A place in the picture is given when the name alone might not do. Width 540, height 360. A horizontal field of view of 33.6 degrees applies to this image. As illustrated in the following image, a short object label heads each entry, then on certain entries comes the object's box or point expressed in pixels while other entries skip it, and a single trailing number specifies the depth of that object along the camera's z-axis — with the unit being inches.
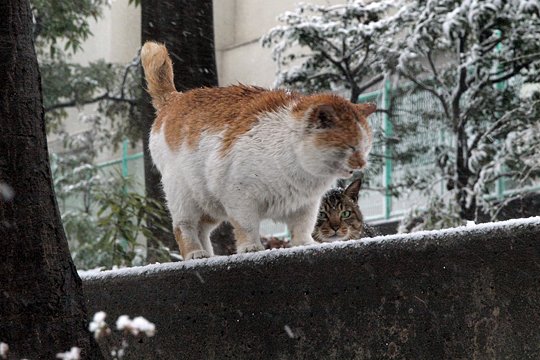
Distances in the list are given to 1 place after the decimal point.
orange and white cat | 138.6
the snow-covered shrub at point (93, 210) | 236.3
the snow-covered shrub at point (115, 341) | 141.6
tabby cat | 168.1
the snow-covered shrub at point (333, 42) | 347.6
